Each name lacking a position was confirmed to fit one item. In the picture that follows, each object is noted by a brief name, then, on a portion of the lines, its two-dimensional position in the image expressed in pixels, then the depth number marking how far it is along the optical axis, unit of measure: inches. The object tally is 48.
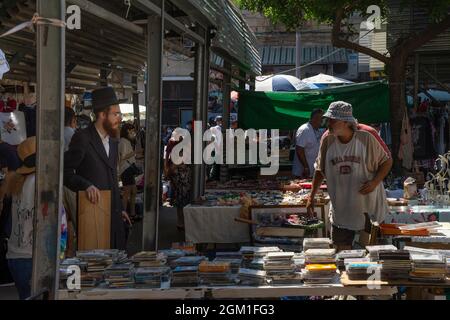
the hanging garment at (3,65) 167.7
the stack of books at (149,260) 178.1
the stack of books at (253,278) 167.6
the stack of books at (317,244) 193.6
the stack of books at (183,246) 248.9
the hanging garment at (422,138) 491.2
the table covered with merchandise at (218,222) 314.5
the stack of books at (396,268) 167.9
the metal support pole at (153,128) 243.1
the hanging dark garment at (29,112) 362.3
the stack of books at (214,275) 169.0
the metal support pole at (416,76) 478.9
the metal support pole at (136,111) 559.8
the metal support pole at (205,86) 373.8
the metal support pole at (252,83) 639.0
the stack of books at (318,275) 167.0
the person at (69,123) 306.4
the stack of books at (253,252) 185.2
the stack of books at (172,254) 186.7
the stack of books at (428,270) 167.0
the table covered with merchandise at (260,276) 163.6
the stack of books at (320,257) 176.1
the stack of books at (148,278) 167.9
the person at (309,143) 414.9
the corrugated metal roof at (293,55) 1151.6
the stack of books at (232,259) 179.6
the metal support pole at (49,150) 146.1
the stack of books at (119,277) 168.4
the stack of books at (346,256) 181.8
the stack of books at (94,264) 169.9
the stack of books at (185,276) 167.8
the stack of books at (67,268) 168.8
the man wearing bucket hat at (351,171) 234.7
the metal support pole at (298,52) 1043.4
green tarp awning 470.9
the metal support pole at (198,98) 365.4
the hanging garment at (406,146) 442.0
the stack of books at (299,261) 175.9
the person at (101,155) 218.8
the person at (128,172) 471.2
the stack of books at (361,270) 166.7
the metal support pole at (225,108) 490.0
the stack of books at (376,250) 178.4
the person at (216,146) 491.6
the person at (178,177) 406.3
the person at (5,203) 224.1
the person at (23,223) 181.3
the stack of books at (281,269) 168.2
